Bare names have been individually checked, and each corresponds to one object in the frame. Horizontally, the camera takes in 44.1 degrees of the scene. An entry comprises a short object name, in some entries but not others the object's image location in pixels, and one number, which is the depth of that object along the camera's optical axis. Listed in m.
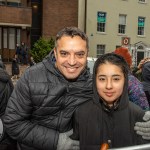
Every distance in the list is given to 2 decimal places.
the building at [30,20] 15.73
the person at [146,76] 2.99
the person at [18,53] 14.87
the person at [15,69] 12.80
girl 1.40
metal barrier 0.90
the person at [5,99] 1.64
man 1.39
